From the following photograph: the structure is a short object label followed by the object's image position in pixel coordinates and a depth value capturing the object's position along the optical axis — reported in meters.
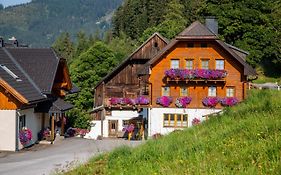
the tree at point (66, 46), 111.40
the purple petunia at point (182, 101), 35.94
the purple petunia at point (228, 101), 35.43
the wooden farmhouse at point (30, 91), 26.30
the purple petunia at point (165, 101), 36.16
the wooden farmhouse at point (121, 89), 45.81
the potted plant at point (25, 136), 26.77
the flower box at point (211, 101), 35.72
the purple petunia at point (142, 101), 36.50
